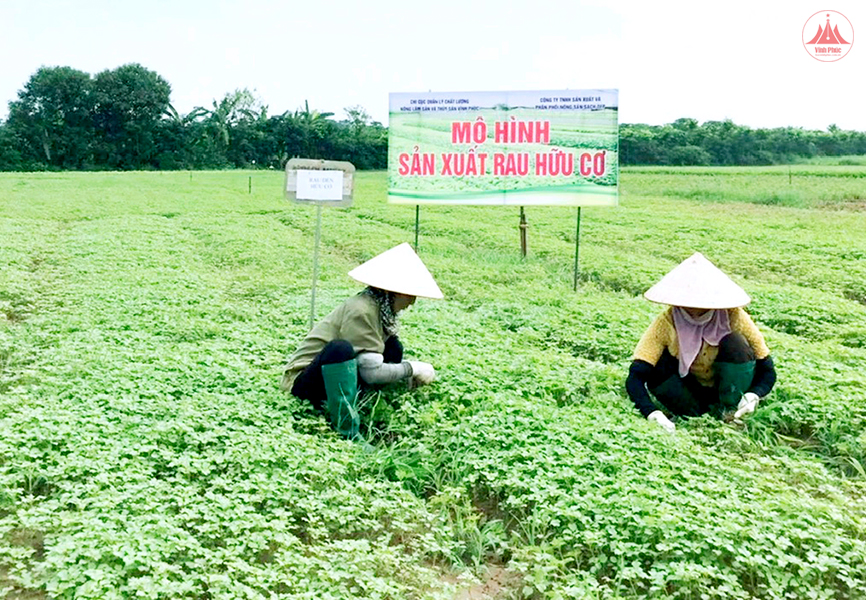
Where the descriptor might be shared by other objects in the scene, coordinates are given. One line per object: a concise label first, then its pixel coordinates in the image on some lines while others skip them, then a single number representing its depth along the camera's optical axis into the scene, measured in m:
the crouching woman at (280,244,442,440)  5.57
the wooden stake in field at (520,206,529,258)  13.97
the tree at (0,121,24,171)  50.69
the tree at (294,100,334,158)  51.72
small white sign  7.75
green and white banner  11.38
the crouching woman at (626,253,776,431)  5.87
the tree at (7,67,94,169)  52.81
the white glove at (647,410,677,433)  5.65
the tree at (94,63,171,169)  54.44
